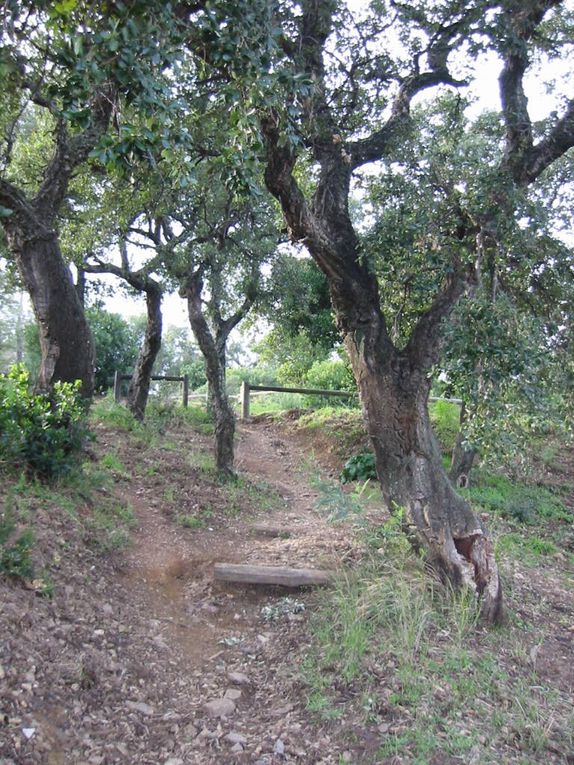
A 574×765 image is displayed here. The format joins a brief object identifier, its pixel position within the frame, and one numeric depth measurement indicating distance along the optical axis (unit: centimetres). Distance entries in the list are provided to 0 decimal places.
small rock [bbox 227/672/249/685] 453
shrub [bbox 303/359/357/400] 1803
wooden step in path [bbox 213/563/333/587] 588
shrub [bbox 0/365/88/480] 634
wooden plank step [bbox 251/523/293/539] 777
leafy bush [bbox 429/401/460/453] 1265
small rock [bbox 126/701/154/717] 398
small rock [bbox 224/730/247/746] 380
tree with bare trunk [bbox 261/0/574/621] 559
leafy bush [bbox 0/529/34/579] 450
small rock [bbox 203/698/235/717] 409
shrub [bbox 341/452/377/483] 1143
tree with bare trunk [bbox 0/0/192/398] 319
